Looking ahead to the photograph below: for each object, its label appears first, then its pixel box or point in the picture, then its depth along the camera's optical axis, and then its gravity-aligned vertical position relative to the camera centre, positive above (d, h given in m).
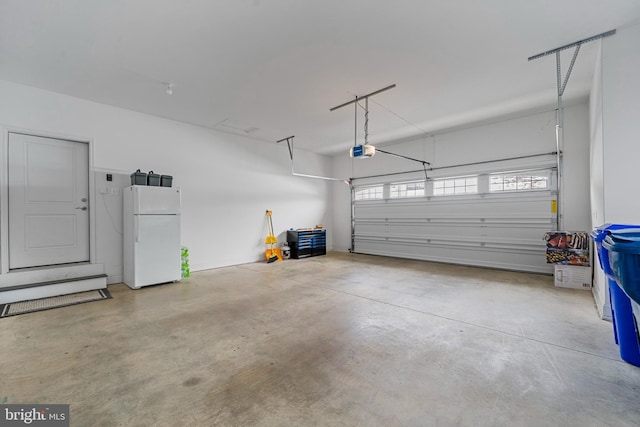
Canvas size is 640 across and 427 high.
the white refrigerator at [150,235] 4.27 -0.30
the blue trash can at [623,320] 2.07 -0.84
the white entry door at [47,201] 3.91 +0.26
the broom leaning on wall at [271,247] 6.61 -0.81
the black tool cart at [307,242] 7.19 -0.74
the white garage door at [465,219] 5.25 -0.13
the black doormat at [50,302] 3.30 -1.11
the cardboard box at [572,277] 4.09 -0.99
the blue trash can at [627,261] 1.58 -0.30
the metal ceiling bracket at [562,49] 2.85 +1.84
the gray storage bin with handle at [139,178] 4.37 +0.63
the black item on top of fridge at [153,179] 4.46 +0.62
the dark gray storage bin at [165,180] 4.65 +0.63
